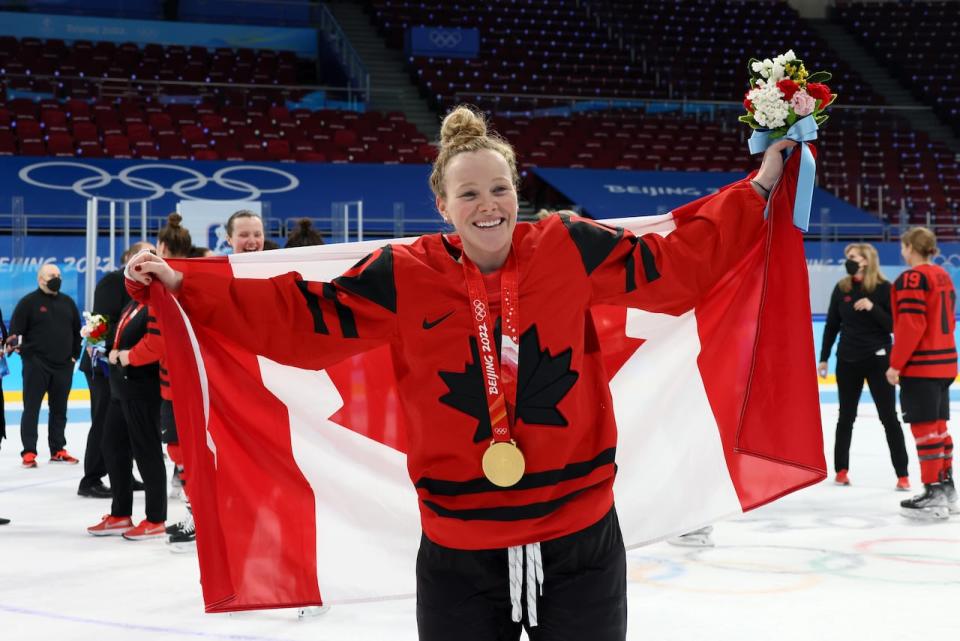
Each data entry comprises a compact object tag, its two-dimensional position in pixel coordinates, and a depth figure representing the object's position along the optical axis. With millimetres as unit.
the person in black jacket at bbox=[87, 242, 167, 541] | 5375
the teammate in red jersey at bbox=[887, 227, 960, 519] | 5844
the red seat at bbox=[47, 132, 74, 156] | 16906
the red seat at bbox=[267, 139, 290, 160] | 18062
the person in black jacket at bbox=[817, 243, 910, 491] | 6656
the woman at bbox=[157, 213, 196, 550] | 5219
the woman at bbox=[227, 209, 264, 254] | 4742
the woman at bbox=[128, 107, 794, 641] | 2041
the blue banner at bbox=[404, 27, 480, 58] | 23875
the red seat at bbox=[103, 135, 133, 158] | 17281
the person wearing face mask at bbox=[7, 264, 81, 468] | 7777
